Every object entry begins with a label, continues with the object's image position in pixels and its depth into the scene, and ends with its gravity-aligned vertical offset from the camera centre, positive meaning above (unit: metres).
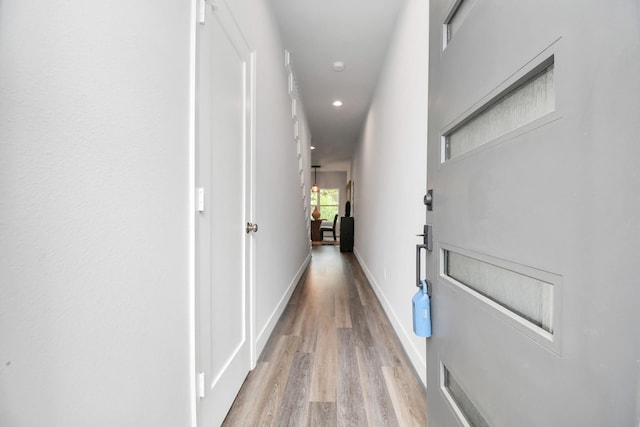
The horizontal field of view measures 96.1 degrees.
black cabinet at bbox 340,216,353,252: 7.41 -0.56
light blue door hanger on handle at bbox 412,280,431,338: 1.14 -0.42
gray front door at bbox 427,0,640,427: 0.43 +0.00
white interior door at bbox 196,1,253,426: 1.20 -0.01
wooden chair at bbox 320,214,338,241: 9.88 -0.70
